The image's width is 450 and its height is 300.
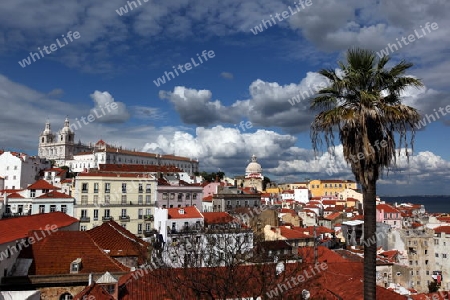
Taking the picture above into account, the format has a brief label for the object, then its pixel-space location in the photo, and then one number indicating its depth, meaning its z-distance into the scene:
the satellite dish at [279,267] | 21.23
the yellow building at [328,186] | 171.00
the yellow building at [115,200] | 55.81
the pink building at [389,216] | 87.82
